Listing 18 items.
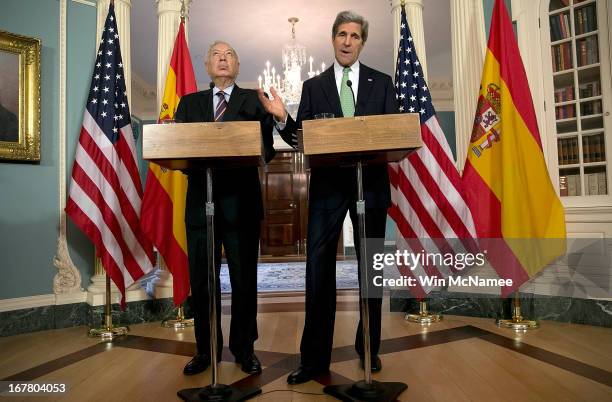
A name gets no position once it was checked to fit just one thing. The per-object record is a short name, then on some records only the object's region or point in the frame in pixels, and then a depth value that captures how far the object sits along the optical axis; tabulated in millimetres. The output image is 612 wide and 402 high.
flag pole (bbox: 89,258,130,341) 2887
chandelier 5473
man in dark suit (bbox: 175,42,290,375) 2105
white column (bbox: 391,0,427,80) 3566
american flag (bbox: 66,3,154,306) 2928
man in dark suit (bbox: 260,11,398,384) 1973
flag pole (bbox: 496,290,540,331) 2870
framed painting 3062
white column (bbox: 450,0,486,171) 3346
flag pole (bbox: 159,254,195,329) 3146
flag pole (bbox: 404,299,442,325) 3102
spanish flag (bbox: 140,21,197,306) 3020
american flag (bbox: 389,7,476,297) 2982
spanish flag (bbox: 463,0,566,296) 2842
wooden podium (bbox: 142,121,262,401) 1540
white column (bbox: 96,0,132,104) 3409
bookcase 3078
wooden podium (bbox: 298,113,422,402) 1493
